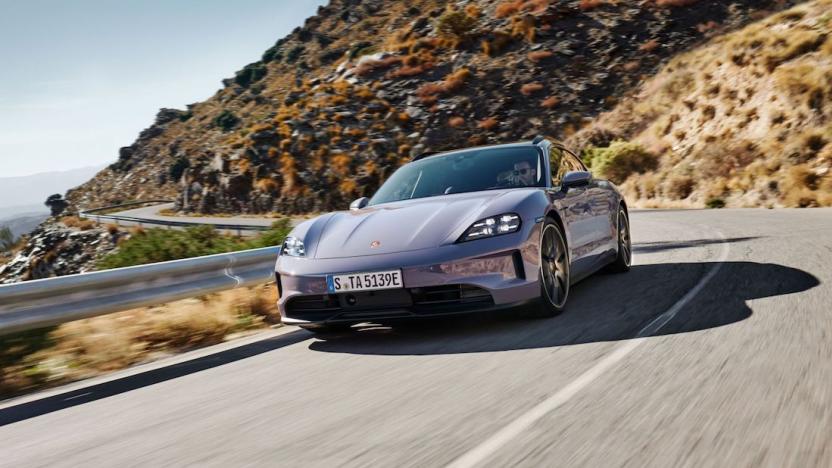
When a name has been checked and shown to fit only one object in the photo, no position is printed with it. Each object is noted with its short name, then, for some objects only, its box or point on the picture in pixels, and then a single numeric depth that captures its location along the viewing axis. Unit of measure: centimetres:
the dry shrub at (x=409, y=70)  4319
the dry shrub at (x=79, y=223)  4040
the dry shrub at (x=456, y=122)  3909
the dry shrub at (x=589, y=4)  4453
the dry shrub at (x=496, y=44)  4347
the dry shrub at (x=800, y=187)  1866
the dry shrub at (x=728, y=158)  2348
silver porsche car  515
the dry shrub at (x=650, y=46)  4069
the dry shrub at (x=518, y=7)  4562
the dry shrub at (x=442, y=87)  4109
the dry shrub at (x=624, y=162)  2959
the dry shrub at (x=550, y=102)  3938
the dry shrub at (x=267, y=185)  4081
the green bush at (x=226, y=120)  6798
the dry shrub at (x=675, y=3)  4234
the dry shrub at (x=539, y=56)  4191
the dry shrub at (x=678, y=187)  2481
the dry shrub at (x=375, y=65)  4484
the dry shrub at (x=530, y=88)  4025
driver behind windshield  641
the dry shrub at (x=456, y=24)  4525
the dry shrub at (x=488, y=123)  3875
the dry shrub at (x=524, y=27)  4388
